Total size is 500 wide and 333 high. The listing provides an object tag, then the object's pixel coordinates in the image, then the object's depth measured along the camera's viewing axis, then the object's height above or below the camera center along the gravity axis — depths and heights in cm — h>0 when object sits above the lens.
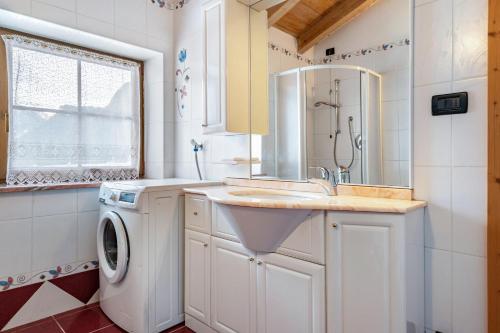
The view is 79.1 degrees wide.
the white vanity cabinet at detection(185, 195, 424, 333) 119 -52
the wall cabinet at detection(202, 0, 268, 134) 206 +66
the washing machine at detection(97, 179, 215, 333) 182 -58
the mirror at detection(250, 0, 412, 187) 150 +41
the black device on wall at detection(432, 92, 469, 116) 127 +25
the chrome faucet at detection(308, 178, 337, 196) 168 -14
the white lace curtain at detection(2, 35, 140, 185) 210 +39
